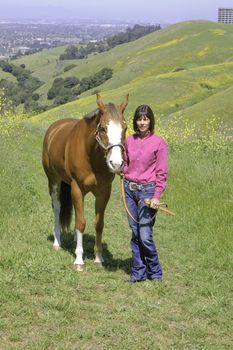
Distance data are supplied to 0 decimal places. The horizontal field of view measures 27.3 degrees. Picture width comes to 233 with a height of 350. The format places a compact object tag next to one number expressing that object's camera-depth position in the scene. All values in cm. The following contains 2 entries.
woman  540
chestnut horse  510
